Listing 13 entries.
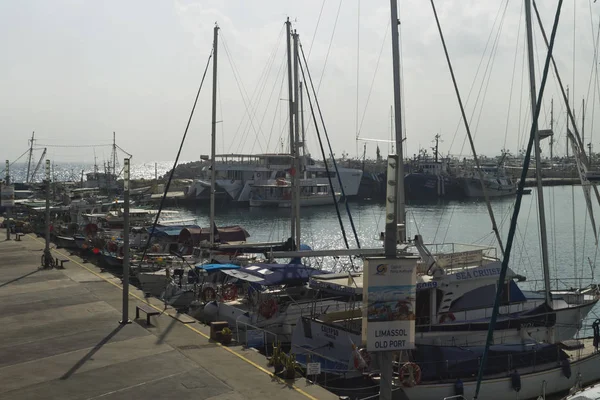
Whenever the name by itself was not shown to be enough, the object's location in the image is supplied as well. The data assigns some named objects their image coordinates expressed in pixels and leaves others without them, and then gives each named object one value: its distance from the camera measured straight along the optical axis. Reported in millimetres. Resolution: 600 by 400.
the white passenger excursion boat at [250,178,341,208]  95938
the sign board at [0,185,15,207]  46581
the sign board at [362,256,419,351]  9914
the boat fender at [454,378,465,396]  17328
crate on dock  19250
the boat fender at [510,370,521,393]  18344
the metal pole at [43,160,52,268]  30828
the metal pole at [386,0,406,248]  22261
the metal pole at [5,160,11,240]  46862
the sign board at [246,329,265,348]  21052
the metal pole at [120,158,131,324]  20484
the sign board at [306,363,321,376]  15402
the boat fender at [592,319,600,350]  21141
